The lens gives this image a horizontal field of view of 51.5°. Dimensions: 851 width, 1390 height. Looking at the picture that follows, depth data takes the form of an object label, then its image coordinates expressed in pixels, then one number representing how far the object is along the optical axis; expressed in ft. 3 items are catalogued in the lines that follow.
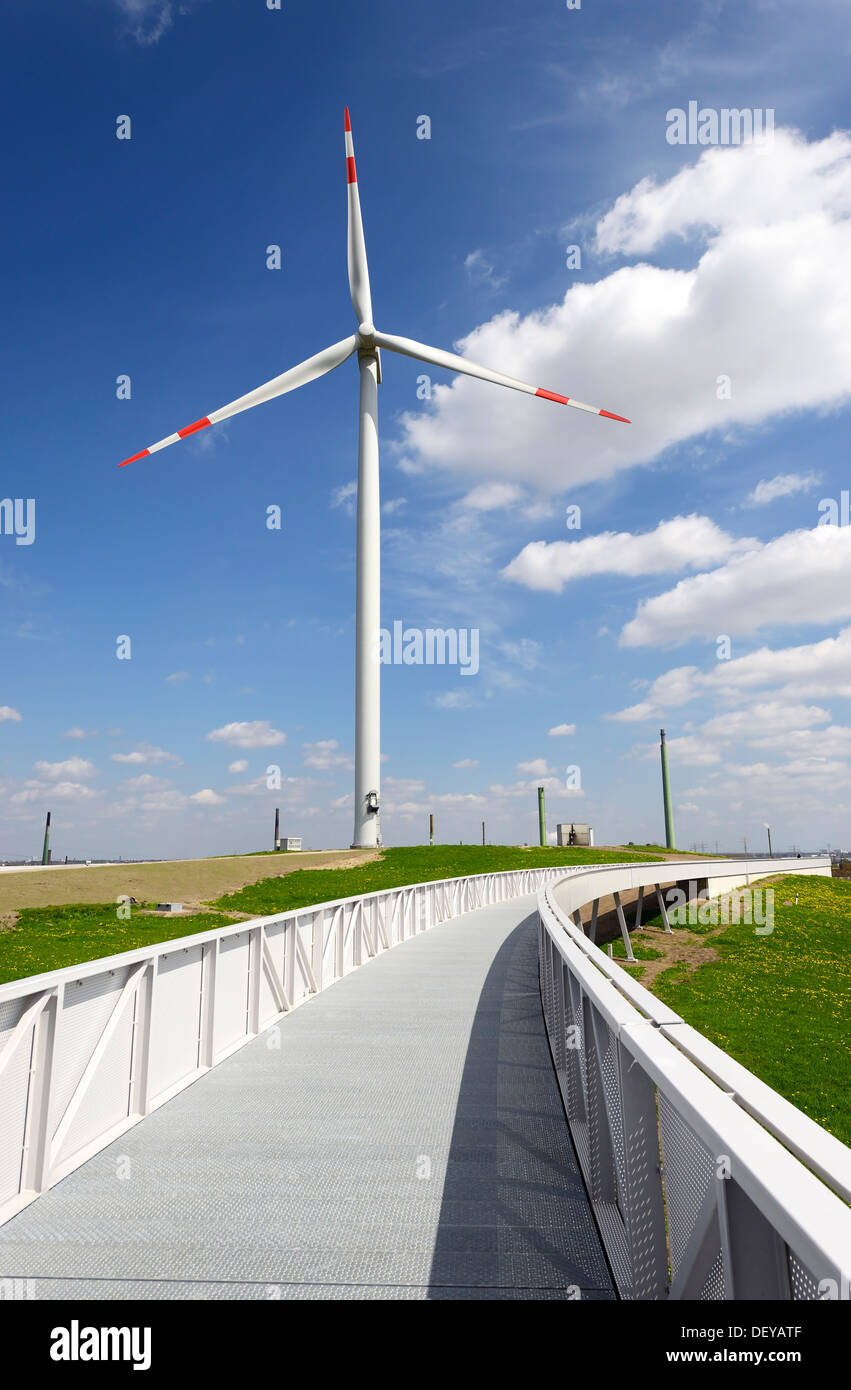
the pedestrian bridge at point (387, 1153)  10.12
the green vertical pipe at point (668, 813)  328.70
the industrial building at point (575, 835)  321.73
